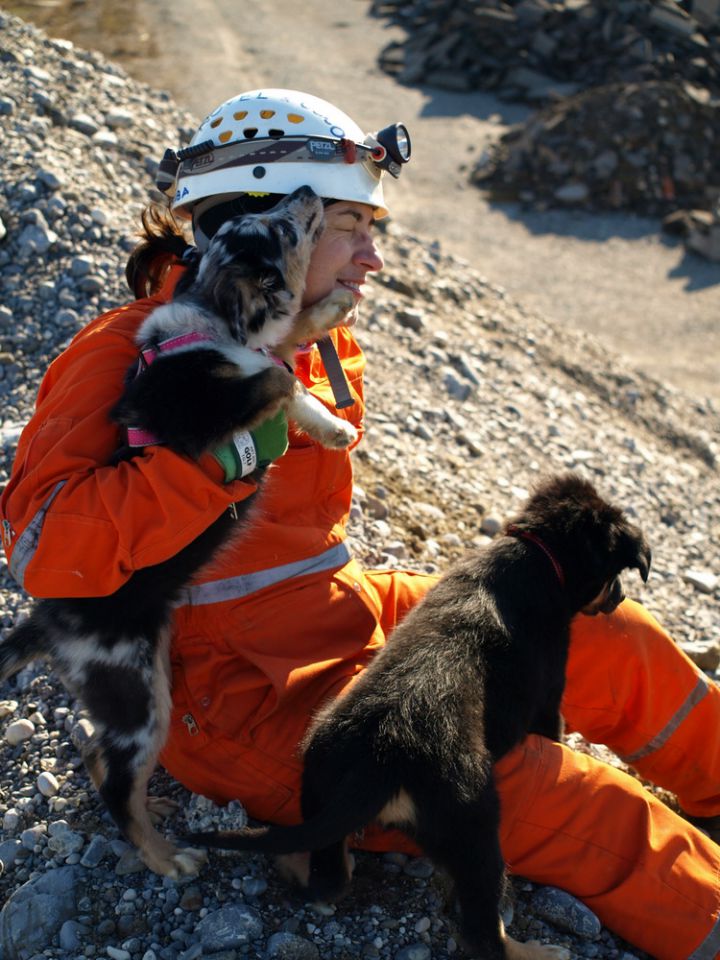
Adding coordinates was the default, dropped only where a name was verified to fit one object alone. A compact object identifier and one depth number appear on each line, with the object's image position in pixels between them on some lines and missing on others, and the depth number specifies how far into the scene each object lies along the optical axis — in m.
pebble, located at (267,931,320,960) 2.98
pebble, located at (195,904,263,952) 3.01
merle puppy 2.97
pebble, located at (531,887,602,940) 3.19
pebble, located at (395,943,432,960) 3.06
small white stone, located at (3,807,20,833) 3.51
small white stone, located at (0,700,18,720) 3.94
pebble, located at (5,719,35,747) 3.81
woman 2.84
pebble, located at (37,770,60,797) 3.60
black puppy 2.88
